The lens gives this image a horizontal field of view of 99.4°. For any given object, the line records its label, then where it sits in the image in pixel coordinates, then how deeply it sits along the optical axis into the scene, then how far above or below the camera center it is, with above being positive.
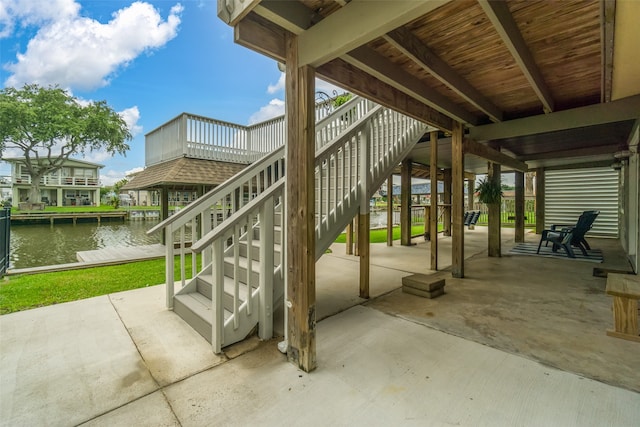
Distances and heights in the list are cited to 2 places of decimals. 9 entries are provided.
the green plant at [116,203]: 28.29 +0.95
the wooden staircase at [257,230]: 2.37 -0.20
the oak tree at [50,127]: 19.38 +6.70
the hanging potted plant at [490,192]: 5.93 +0.36
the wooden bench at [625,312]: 2.47 -0.97
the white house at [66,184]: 26.39 +3.05
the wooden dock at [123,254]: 6.10 -1.01
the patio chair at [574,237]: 6.07 -0.67
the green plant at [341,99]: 8.40 +3.48
